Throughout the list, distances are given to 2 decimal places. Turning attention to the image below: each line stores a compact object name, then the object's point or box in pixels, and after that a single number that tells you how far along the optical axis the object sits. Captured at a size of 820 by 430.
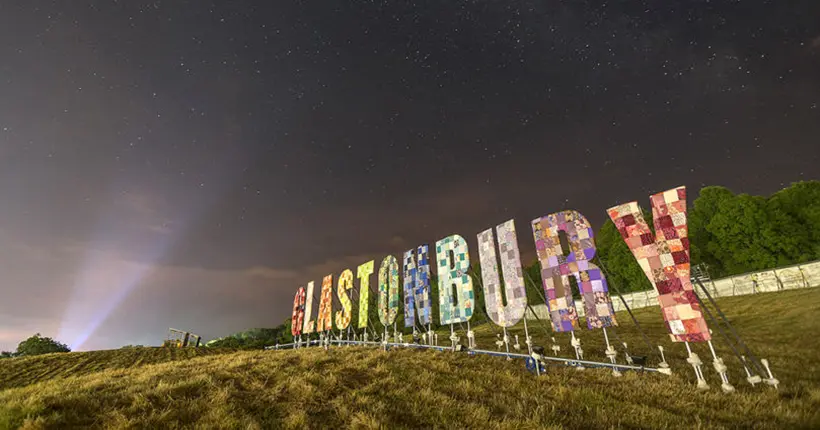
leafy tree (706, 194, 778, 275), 39.51
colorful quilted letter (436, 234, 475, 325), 14.00
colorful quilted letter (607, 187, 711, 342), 8.41
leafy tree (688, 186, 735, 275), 45.78
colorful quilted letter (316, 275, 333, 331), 22.29
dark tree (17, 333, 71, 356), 58.75
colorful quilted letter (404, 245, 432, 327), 16.33
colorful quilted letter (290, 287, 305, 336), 26.26
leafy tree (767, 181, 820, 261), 37.22
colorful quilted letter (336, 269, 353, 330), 20.72
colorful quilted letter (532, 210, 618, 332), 10.49
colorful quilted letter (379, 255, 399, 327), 18.25
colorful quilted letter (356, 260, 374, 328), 19.84
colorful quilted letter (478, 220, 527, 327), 12.06
